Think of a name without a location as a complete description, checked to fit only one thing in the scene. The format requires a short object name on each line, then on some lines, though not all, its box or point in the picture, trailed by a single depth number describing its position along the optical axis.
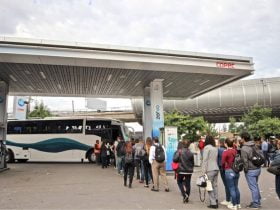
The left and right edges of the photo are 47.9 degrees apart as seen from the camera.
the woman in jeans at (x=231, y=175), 7.46
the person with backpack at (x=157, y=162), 10.00
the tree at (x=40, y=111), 49.75
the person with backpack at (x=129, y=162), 10.99
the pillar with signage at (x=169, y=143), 15.50
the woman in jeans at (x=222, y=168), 8.05
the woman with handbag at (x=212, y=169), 7.62
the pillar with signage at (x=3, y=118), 17.08
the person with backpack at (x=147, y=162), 11.25
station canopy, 13.58
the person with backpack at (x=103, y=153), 18.25
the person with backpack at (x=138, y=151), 11.45
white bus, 22.84
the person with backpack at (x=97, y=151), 20.10
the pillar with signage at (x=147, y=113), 20.80
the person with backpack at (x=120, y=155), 14.14
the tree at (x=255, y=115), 34.81
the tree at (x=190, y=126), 32.41
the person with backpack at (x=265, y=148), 18.14
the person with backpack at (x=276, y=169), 6.78
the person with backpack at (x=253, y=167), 7.41
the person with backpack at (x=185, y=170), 8.24
